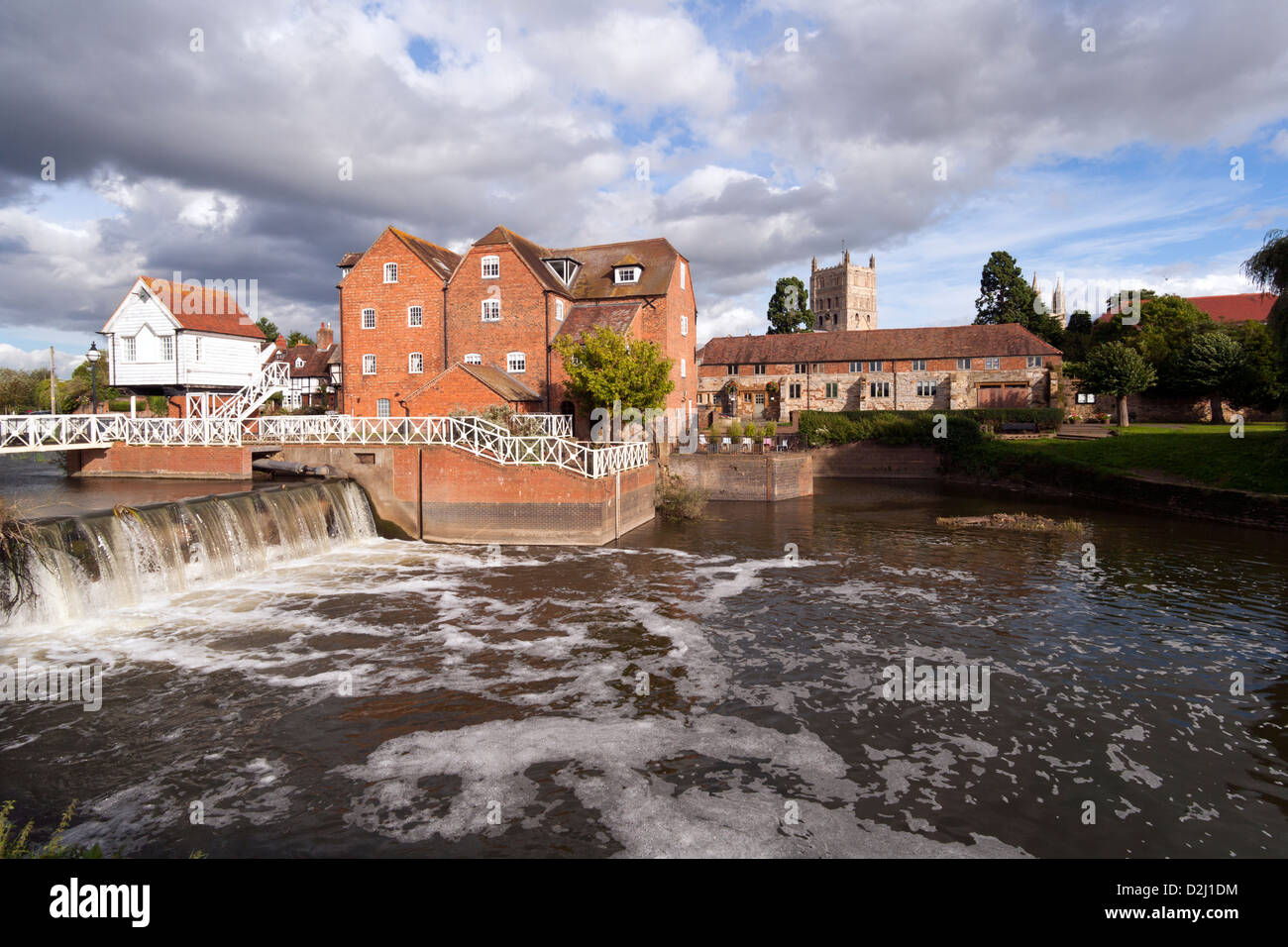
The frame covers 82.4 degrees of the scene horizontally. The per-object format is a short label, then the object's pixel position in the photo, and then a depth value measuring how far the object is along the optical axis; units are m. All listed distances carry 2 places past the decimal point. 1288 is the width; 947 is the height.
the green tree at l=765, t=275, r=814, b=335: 75.12
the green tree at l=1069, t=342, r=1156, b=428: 46.62
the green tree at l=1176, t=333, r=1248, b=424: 46.69
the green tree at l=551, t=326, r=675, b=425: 31.67
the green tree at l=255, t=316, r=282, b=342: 102.01
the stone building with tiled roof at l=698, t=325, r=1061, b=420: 56.19
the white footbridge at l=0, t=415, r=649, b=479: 23.53
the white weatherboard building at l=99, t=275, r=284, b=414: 37.00
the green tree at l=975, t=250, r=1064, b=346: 71.79
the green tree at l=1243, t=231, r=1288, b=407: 25.92
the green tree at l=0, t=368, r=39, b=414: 61.75
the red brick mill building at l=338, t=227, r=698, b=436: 36.50
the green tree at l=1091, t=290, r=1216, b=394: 50.43
